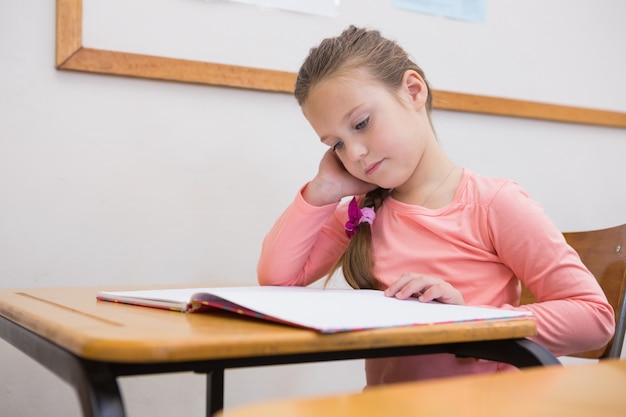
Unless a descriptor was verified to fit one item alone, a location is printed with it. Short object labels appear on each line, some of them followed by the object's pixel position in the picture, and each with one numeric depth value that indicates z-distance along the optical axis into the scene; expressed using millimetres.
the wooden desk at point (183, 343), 534
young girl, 966
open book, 635
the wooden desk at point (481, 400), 348
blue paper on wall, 1687
